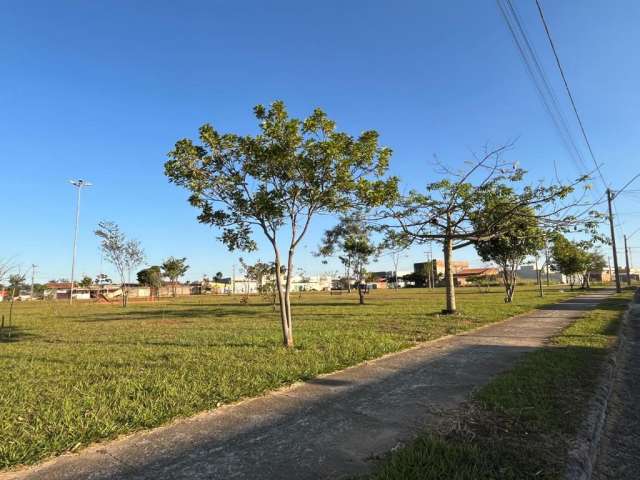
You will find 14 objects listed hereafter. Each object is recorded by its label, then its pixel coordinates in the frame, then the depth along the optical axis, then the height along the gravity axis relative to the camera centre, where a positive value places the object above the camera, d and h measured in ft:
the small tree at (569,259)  128.47 +8.34
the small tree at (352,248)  95.44 +9.10
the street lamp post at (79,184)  150.61 +35.79
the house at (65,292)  256.15 +0.97
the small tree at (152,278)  205.40 +6.94
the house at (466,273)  297.53 +11.04
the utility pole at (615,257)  115.51 +7.02
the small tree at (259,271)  92.29 +3.87
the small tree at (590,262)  155.71 +9.80
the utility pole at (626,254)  193.11 +12.73
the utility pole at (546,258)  118.00 +7.70
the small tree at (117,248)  116.16 +11.43
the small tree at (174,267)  192.44 +10.33
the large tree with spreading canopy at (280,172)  30.63 +8.16
